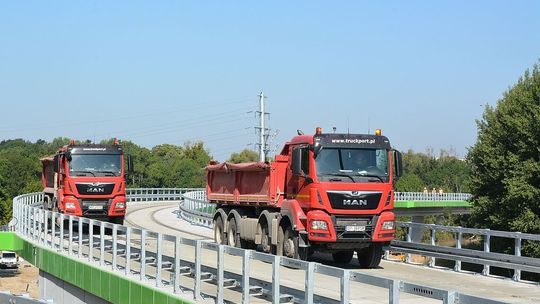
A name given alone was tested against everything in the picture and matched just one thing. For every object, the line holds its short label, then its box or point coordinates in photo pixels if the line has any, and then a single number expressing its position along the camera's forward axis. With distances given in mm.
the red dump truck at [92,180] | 31156
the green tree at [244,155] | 150725
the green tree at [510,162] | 44406
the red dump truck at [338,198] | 19359
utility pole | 69875
